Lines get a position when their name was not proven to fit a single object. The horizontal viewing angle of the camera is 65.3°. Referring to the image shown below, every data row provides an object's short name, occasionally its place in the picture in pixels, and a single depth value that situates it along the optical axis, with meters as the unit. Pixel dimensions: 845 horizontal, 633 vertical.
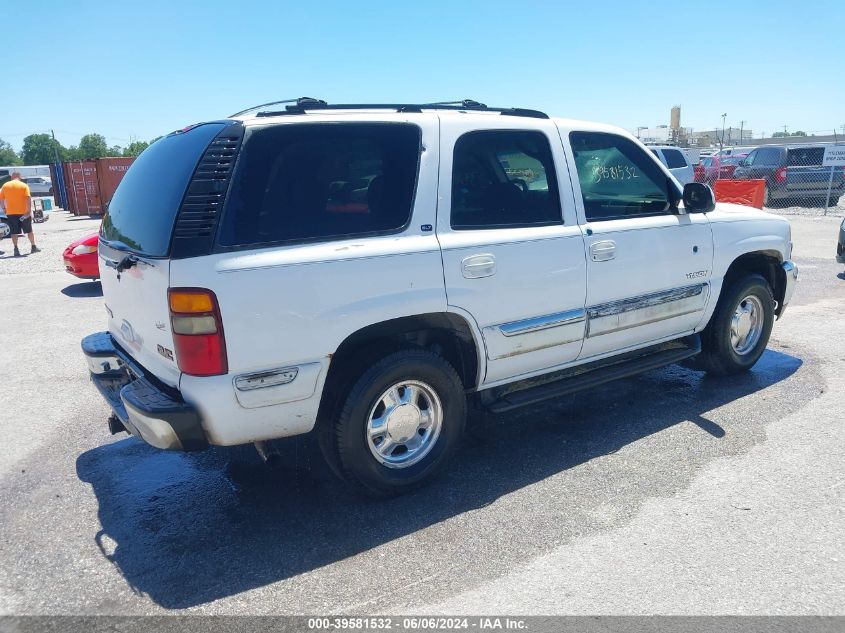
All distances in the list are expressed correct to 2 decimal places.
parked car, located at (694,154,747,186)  22.84
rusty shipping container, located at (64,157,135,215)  26.23
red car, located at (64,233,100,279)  9.57
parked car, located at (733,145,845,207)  19.16
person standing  13.75
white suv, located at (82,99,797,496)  3.03
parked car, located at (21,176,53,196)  39.94
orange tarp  17.27
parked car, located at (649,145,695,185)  15.32
